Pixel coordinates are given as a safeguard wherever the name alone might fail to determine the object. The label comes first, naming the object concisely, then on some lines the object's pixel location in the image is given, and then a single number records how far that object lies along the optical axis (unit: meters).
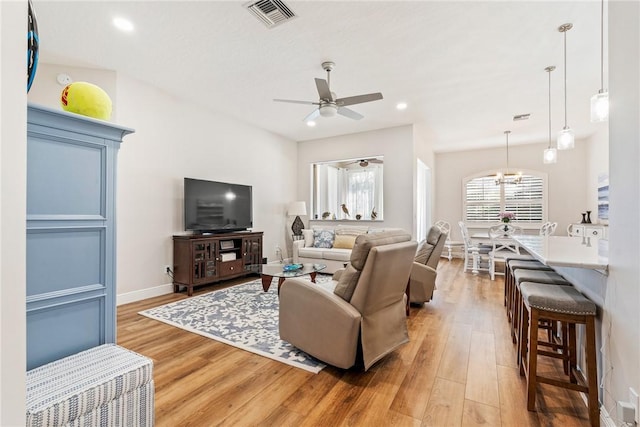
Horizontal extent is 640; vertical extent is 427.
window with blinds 7.05
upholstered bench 0.95
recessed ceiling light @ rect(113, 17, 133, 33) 2.58
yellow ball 1.18
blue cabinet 1.08
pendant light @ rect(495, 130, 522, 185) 7.12
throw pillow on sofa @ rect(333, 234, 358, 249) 5.39
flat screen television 4.29
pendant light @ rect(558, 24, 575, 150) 2.99
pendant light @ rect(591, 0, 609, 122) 2.09
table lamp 6.14
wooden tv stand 4.03
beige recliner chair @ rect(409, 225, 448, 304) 3.45
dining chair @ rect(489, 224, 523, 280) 5.21
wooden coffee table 3.58
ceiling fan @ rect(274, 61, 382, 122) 3.26
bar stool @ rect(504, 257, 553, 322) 2.65
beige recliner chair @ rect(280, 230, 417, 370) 1.96
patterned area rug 2.35
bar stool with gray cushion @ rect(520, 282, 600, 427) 1.54
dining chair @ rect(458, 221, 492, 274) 5.50
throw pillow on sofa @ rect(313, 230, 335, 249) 5.56
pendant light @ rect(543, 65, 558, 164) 3.65
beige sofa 5.12
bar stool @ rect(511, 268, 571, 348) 2.09
